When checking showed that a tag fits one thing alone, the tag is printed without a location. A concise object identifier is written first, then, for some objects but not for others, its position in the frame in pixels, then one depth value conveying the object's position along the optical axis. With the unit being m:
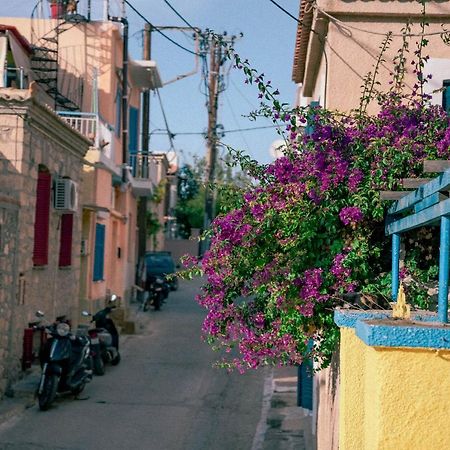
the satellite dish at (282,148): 6.60
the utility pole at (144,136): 27.64
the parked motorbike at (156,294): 24.30
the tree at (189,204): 57.22
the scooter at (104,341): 14.16
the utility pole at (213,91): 33.47
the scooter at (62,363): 11.17
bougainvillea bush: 5.74
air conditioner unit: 14.65
